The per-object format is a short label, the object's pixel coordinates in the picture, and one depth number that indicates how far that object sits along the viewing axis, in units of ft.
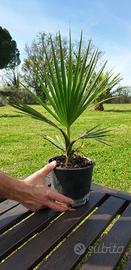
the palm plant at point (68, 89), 4.35
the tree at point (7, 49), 86.69
